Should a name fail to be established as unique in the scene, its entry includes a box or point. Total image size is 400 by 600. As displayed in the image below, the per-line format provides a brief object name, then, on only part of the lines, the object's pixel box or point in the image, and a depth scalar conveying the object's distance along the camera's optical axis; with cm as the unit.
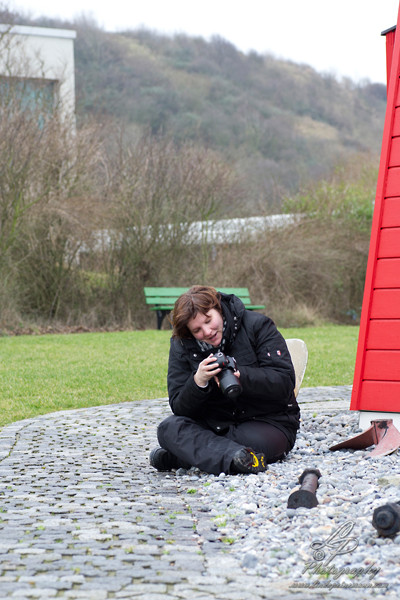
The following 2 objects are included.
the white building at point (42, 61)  1966
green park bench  1669
